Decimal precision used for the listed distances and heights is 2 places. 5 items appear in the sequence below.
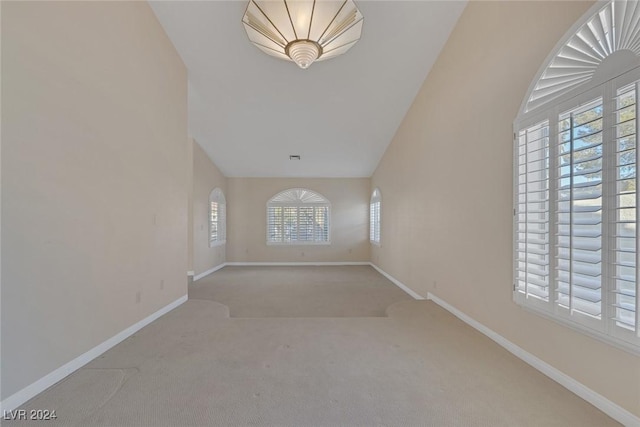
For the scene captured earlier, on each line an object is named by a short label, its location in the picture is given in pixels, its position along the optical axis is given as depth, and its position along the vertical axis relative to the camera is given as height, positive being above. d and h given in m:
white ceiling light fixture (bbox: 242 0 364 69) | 2.41 +1.71
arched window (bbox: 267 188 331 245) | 8.52 -0.17
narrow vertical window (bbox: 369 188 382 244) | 7.41 -0.11
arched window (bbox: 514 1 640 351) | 1.59 +0.22
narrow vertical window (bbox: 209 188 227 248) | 7.13 -0.16
